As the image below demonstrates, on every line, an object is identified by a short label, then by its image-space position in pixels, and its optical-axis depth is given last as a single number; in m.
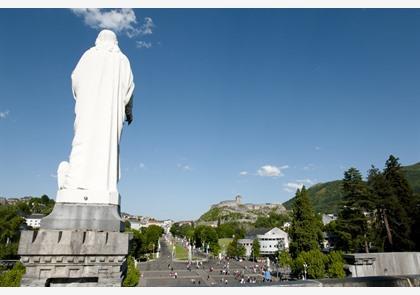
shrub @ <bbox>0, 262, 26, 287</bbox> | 18.17
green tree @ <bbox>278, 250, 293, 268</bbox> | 40.94
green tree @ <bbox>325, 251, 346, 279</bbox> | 32.00
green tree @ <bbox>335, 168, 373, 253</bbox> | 37.06
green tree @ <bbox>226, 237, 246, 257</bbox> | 77.07
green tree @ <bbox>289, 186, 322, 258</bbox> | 40.38
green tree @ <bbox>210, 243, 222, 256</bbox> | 83.04
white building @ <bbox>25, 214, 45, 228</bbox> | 87.25
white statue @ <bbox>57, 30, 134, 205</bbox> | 5.15
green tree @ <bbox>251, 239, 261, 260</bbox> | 71.44
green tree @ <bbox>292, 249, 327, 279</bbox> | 33.97
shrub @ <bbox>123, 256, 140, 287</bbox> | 22.85
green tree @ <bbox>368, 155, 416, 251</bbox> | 34.09
